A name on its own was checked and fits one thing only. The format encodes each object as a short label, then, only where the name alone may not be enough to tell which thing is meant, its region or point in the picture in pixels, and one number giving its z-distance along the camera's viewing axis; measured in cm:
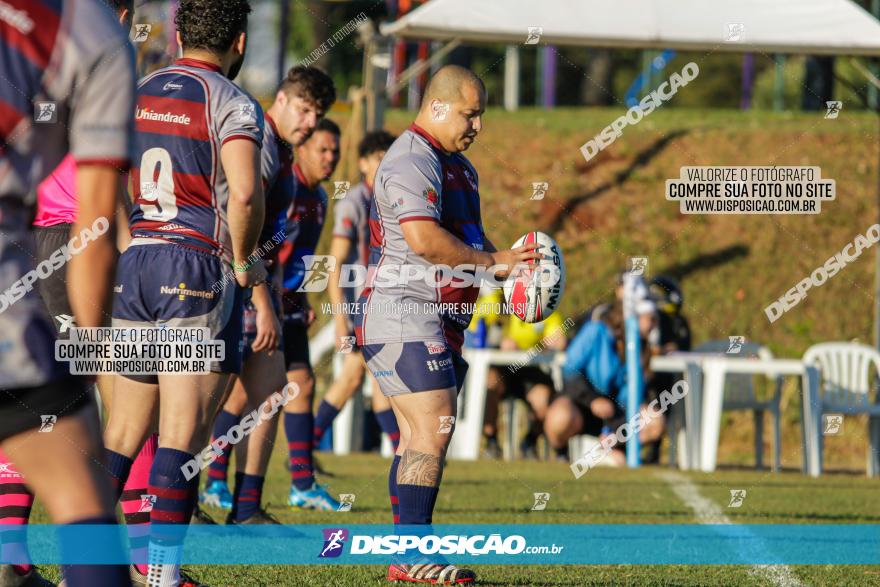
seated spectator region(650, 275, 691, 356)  1428
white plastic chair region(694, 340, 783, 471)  1341
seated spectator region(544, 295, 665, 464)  1284
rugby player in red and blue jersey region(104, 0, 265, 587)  449
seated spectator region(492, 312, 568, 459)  1355
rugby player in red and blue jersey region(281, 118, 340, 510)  798
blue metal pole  1295
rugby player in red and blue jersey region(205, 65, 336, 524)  625
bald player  522
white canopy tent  1280
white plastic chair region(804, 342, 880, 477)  1340
